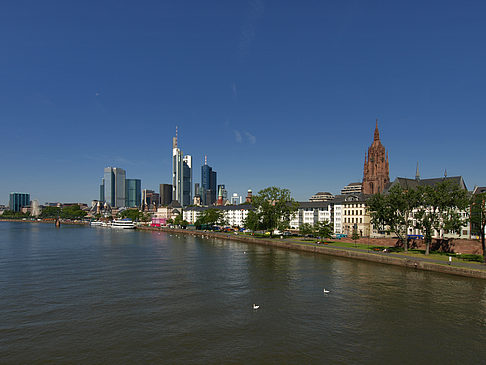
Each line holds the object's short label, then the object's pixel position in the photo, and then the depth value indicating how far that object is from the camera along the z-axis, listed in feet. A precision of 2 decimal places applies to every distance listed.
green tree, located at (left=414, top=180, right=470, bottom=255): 237.25
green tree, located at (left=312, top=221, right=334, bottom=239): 353.18
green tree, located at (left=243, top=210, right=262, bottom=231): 451.94
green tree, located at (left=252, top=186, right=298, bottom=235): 430.20
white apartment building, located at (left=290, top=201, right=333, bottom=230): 515.91
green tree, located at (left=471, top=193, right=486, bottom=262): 217.91
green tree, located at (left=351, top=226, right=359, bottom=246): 332.88
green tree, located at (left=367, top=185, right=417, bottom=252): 272.31
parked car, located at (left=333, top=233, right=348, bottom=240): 403.95
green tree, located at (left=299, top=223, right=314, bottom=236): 411.13
